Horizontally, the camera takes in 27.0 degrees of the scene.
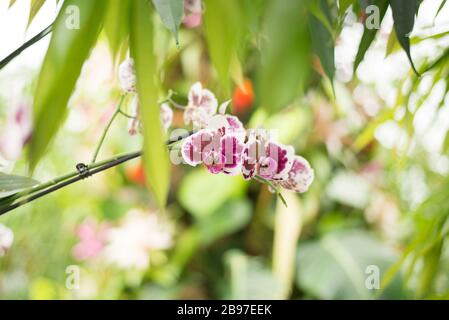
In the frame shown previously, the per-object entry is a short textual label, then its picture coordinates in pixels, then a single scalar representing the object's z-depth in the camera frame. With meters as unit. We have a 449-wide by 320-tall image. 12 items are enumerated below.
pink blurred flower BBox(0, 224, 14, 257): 1.08
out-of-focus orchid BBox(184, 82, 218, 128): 1.05
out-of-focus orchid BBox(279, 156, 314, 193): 0.99
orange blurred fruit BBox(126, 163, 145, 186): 3.04
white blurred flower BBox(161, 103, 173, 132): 1.12
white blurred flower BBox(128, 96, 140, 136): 1.09
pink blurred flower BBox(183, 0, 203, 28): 1.17
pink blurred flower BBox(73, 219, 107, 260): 2.83
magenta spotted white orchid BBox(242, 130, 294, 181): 0.98
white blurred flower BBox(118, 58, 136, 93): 1.07
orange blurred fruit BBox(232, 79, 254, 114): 2.94
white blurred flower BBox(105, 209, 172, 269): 2.78
